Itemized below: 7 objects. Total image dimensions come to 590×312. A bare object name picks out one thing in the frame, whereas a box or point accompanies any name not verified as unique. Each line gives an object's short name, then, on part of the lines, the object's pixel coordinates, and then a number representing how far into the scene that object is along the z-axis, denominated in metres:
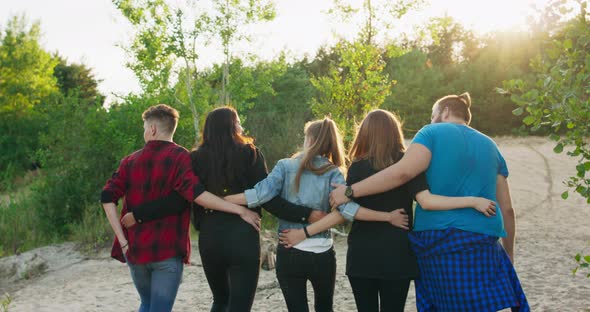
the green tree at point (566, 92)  3.34
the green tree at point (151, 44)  10.92
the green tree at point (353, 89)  10.11
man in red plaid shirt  3.33
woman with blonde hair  3.33
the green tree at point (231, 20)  11.56
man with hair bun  2.88
